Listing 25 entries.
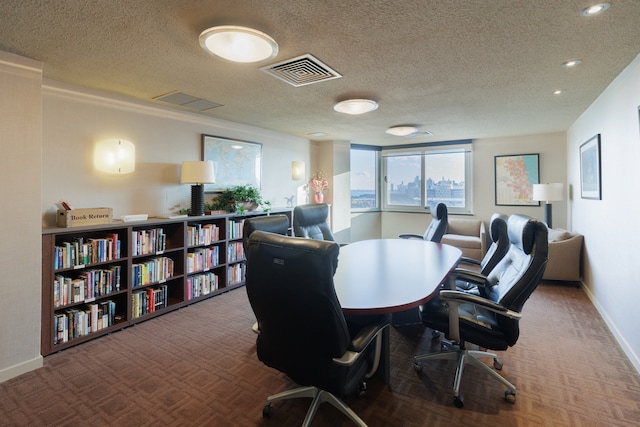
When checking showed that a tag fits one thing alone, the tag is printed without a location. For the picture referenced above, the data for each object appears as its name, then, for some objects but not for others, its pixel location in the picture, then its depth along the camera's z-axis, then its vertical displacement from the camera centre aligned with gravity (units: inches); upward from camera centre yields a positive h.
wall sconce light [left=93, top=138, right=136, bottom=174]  126.7 +25.0
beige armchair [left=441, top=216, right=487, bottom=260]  216.8 -16.9
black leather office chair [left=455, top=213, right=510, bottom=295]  96.6 -13.3
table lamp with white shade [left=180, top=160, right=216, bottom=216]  147.6 +17.8
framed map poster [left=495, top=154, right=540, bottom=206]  226.7 +26.1
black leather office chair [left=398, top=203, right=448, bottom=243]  153.2 -4.8
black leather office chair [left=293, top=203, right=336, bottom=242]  132.8 -3.2
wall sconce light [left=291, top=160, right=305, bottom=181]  232.7 +33.7
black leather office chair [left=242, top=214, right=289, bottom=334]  93.3 -3.1
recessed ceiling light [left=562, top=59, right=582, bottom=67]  97.3 +47.4
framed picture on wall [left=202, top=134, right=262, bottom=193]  170.7 +32.2
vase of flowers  242.2 +23.1
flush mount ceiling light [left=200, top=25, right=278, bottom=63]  74.0 +43.4
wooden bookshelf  104.2 -22.7
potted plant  169.2 +8.4
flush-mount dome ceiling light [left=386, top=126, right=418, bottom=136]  186.0 +50.7
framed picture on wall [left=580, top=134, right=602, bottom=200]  133.9 +20.2
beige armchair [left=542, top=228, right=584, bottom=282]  166.9 -25.0
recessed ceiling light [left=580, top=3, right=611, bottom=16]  67.6 +45.1
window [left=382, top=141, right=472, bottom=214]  254.1 +32.1
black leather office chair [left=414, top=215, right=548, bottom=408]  71.8 -23.8
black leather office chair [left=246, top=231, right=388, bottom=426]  51.8 -18.1
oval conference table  67.0 -17.5
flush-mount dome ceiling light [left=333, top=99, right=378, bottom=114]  128.0 +45.6
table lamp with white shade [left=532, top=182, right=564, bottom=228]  199.3 +13.4
